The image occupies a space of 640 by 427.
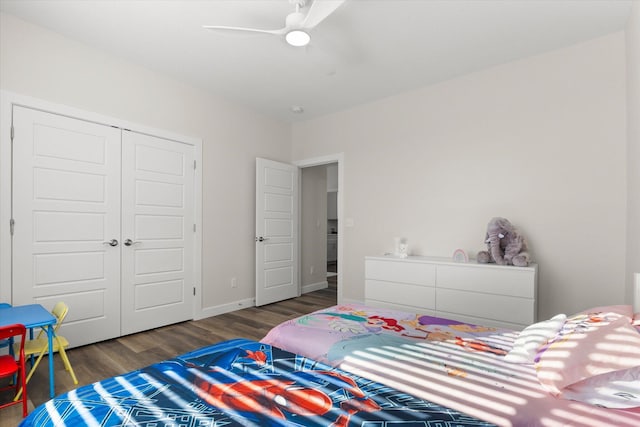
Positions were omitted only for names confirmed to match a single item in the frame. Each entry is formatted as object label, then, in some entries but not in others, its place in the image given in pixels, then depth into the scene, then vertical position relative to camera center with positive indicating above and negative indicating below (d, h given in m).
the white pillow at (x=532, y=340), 1.44 -0.58
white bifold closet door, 2.73 -0.08
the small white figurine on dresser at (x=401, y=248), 3.77 -0.36
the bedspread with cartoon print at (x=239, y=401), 1.04 -0.65
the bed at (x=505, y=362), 1.09 -0.64
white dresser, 2.86 -0.71
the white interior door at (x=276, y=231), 4.51 -0.22
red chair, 1.74 -0.85
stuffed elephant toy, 3.01 -0.25
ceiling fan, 2.08 +1.35
